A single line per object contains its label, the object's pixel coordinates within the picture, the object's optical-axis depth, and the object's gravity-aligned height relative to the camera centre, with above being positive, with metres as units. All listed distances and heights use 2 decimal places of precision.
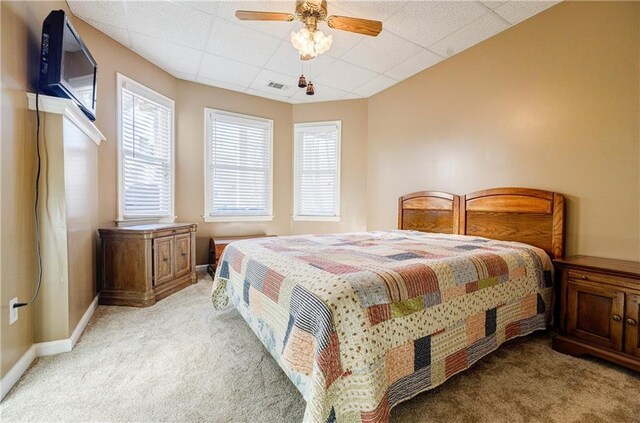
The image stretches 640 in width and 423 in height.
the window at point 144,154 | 3.17 +0.59
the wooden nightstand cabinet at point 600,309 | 1.65 -0.66
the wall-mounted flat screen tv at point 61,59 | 1.85 +0.99
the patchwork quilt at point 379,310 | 1.11 -0.55
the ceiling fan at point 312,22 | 2.09 +1.42
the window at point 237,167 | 4.25 +0.57
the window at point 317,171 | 4.71 +0.55
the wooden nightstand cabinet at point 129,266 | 2.76 -0.65
